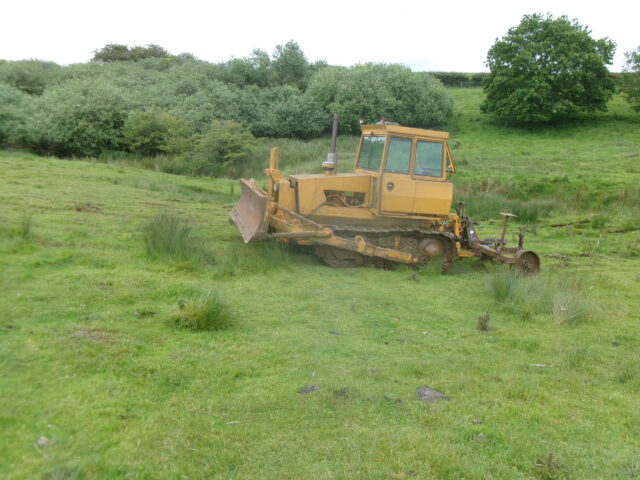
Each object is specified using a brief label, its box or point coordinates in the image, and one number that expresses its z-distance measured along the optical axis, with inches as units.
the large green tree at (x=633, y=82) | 1423.5
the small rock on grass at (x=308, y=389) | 180.4
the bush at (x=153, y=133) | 964.0
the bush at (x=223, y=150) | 928.9
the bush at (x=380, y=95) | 1358.3
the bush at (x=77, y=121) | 938.7
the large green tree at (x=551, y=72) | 1418.6
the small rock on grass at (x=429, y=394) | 182.7
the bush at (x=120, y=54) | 1910.7
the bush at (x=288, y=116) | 1251.8
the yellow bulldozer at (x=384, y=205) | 377.7
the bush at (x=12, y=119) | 925.0
